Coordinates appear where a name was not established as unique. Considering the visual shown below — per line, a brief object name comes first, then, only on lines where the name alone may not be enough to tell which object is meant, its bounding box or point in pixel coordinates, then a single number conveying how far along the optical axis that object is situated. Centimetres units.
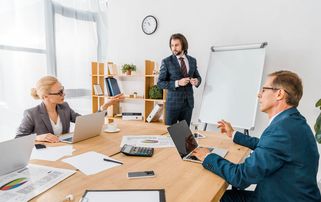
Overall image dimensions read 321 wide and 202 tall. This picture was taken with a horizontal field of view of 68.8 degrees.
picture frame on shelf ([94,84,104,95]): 384
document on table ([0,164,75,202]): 92
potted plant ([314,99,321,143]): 219
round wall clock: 351
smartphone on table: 112
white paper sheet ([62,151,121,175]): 120
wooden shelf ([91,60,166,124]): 344
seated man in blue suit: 102
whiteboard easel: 268
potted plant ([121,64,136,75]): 360
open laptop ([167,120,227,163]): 135
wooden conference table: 97
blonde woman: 182
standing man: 278
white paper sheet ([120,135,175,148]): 163
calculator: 141
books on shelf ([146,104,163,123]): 323
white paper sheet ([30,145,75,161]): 135
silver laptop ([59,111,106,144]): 163
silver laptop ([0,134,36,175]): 106
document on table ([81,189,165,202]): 91
